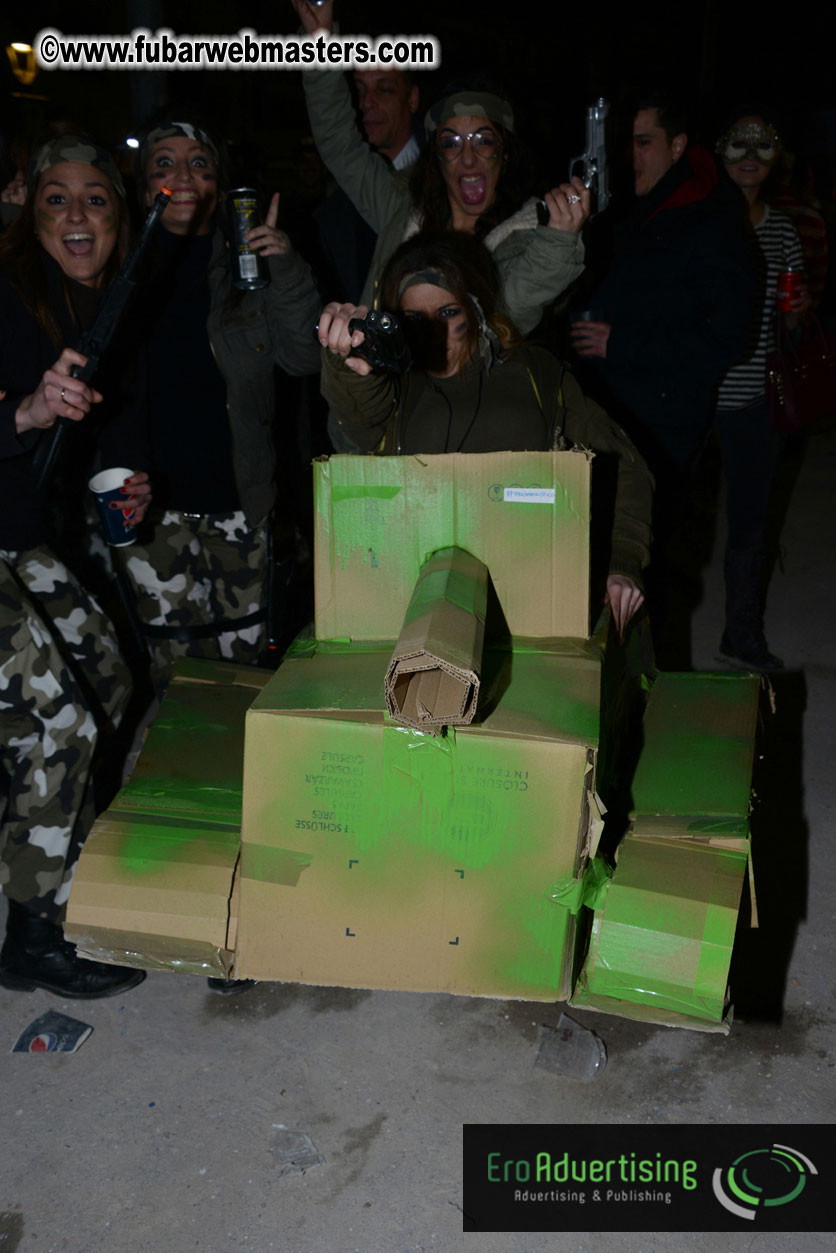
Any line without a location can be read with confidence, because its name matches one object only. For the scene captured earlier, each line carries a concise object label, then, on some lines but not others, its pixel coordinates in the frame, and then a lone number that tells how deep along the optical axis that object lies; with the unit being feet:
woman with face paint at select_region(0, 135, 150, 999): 7.25
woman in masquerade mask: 11.73
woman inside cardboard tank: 7.41
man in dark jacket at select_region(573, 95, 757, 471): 10.24
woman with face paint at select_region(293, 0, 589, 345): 8.29
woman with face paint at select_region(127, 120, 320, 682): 8.74
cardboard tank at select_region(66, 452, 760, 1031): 5.44
